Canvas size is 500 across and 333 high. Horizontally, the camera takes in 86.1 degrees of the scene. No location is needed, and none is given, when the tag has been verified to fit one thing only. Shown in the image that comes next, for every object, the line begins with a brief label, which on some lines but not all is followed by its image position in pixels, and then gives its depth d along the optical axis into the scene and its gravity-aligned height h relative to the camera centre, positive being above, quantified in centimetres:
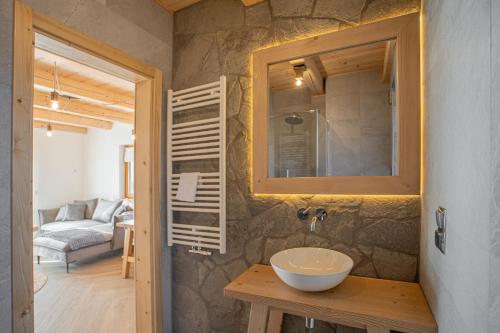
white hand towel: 199 -15
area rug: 344 -156
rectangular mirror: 141 +33
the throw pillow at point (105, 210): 538 -90
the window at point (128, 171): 632 -11
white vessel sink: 124 -53
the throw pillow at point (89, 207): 583 -90
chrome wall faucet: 155 -29
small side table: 378 -120
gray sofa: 405 -116
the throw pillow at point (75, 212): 561 -97
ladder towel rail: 188 +8
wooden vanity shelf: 109 -62
